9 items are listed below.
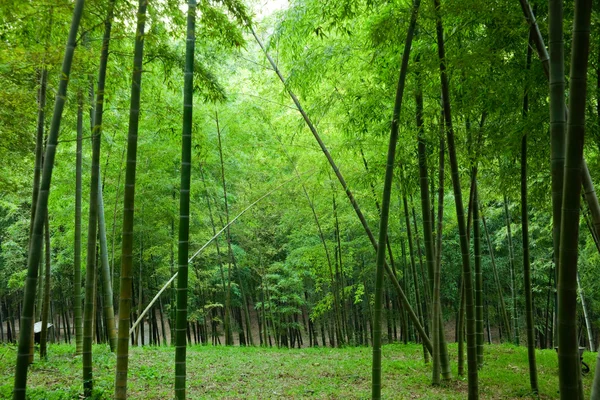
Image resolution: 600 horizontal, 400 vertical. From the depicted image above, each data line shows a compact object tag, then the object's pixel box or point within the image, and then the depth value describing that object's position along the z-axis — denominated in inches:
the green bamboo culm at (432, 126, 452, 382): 177.6
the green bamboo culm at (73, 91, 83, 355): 192.1
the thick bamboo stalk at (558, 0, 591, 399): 63.6
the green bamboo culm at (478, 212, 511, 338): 386.2
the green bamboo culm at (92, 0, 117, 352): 223.6
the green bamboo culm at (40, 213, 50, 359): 237.1
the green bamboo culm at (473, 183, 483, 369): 172.1
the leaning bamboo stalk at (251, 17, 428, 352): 179.8
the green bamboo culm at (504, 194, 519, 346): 347.6
